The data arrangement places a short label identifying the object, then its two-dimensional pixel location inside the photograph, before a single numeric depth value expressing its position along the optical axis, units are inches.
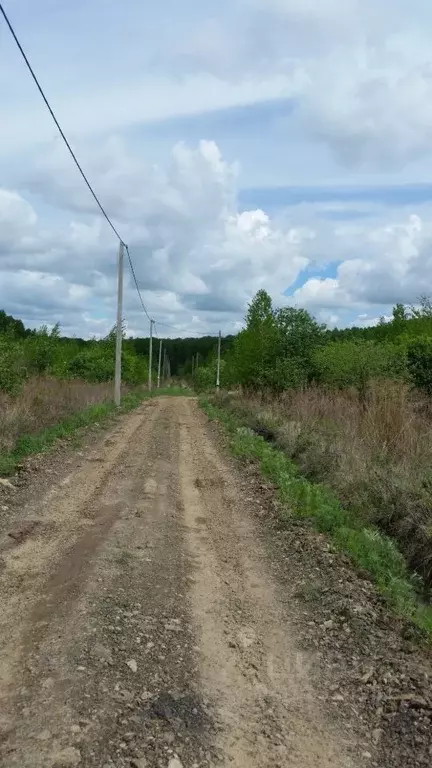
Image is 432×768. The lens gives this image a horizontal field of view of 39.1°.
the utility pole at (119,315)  1077.1
